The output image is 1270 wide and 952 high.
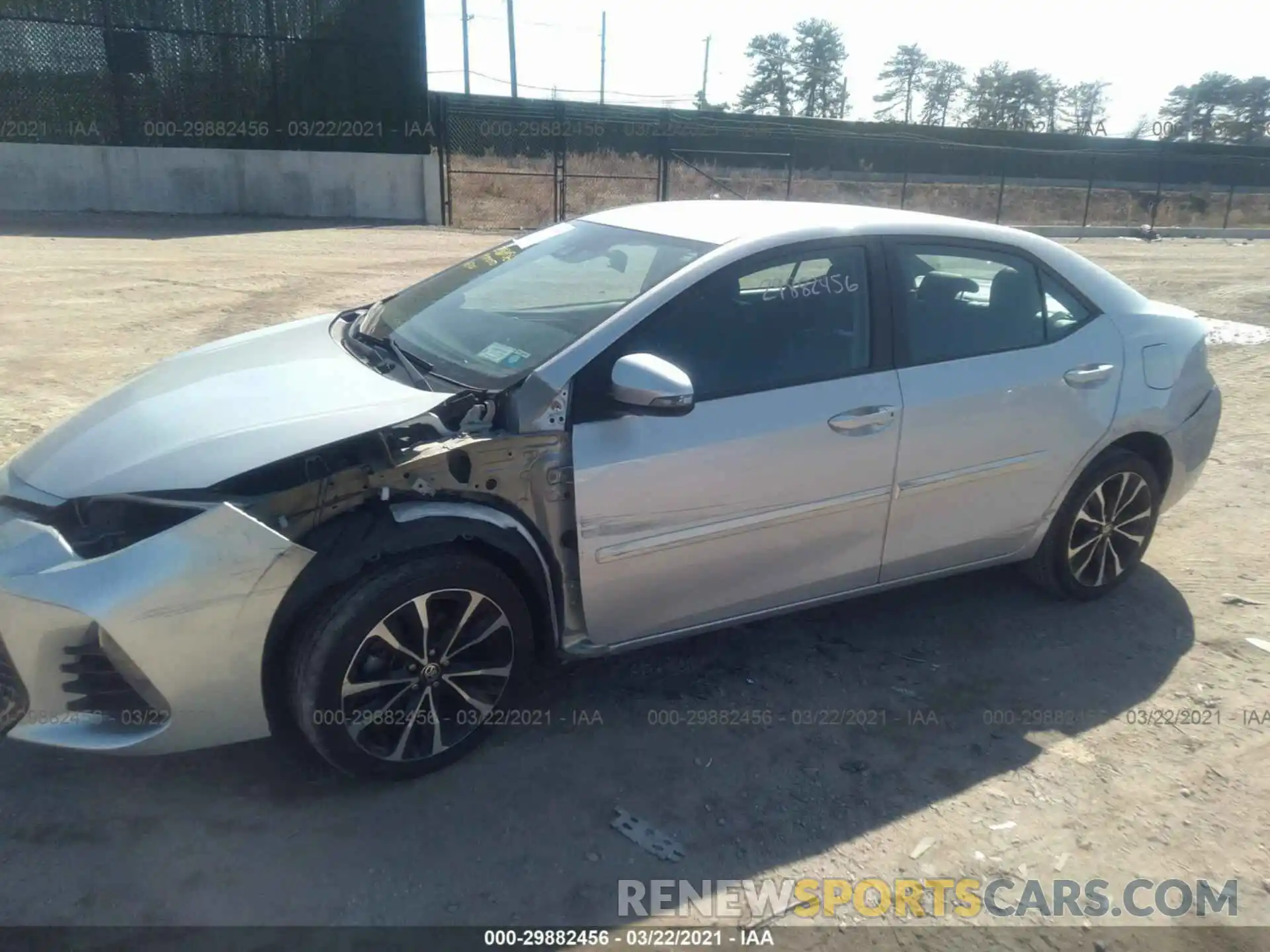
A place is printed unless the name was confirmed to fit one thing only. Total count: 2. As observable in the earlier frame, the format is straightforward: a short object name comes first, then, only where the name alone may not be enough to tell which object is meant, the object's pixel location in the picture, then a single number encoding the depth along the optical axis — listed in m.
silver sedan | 2.68
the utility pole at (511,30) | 42.03
